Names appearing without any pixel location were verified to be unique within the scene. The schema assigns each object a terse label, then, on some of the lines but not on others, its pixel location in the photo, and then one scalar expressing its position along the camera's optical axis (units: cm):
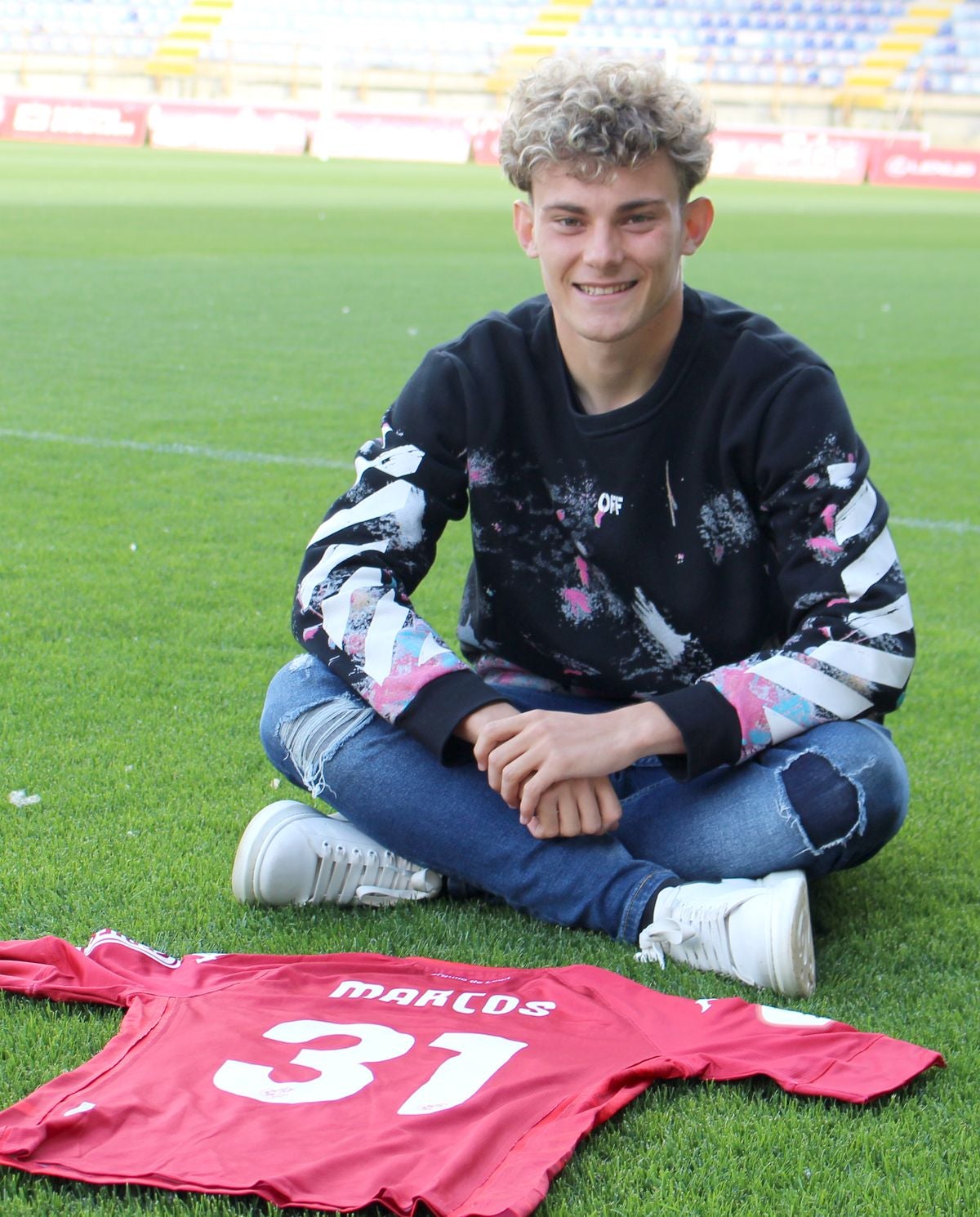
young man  242
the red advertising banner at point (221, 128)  3172
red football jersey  172
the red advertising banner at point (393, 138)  3184
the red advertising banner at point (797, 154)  3006
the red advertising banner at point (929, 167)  2992
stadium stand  3675
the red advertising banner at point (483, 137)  3170
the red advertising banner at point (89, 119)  3123
